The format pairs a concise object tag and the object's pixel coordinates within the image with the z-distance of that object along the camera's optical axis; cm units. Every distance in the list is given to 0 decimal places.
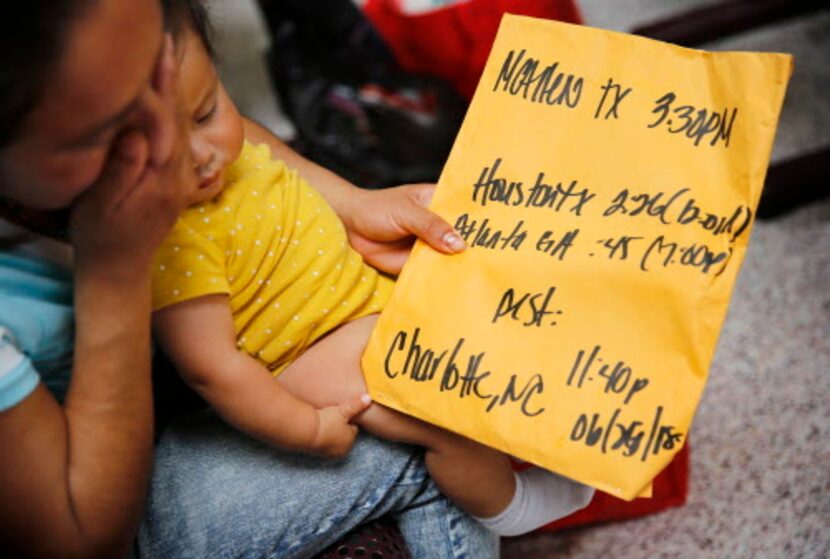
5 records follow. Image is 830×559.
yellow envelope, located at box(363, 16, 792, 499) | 62
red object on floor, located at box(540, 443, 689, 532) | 100
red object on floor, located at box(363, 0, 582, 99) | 125
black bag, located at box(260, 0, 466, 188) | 132
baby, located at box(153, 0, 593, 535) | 65
